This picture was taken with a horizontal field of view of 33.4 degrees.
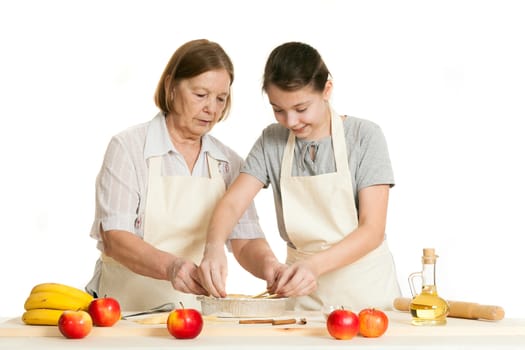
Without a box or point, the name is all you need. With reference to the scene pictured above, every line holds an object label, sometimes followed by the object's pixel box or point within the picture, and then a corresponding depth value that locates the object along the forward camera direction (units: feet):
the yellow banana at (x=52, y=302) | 6.94
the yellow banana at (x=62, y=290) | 7.06
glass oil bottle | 6.79
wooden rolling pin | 7.19
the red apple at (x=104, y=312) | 6.72
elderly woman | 9.03
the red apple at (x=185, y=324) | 6.20
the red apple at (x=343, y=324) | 6.18
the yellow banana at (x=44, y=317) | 6.84
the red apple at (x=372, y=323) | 6.36
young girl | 8.63
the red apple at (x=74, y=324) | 6.29
